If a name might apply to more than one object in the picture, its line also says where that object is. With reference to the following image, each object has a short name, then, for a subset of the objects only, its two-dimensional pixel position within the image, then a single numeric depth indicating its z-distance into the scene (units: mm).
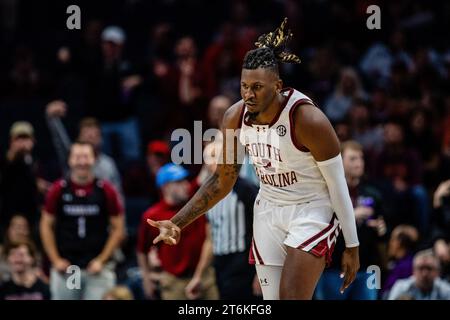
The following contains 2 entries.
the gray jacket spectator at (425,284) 19531
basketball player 13977
